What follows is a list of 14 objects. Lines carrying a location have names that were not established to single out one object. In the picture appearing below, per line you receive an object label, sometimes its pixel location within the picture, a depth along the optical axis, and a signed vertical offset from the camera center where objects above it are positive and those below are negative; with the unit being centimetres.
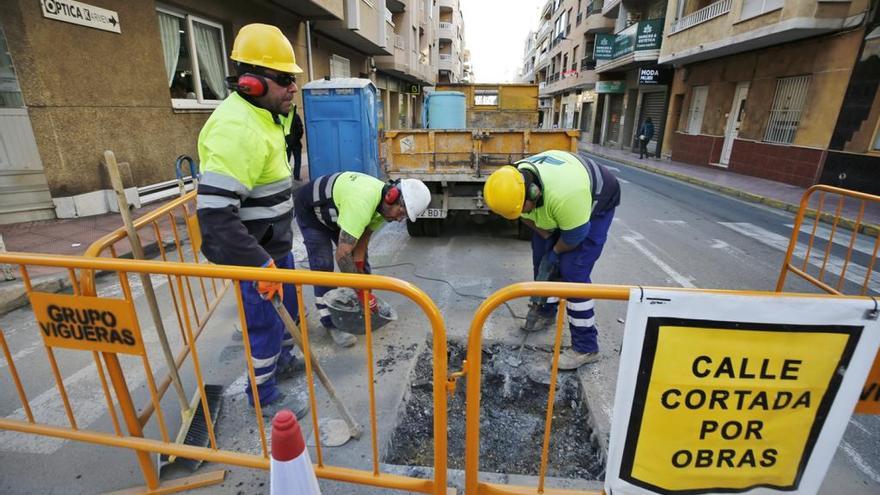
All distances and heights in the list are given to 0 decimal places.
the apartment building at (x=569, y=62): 2806 +474
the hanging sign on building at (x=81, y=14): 535 +125
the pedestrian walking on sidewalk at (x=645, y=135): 1716 -54
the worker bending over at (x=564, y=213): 272 -61
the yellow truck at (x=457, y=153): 567 -46
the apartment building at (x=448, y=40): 4195 +785
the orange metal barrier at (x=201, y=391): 152 -113
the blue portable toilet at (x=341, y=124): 843 -18
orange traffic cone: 135 -110
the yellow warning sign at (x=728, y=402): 138 -92
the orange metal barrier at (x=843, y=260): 150 -164
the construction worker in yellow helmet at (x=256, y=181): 202 -33
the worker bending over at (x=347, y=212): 300 -69
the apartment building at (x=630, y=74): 1758 +216
